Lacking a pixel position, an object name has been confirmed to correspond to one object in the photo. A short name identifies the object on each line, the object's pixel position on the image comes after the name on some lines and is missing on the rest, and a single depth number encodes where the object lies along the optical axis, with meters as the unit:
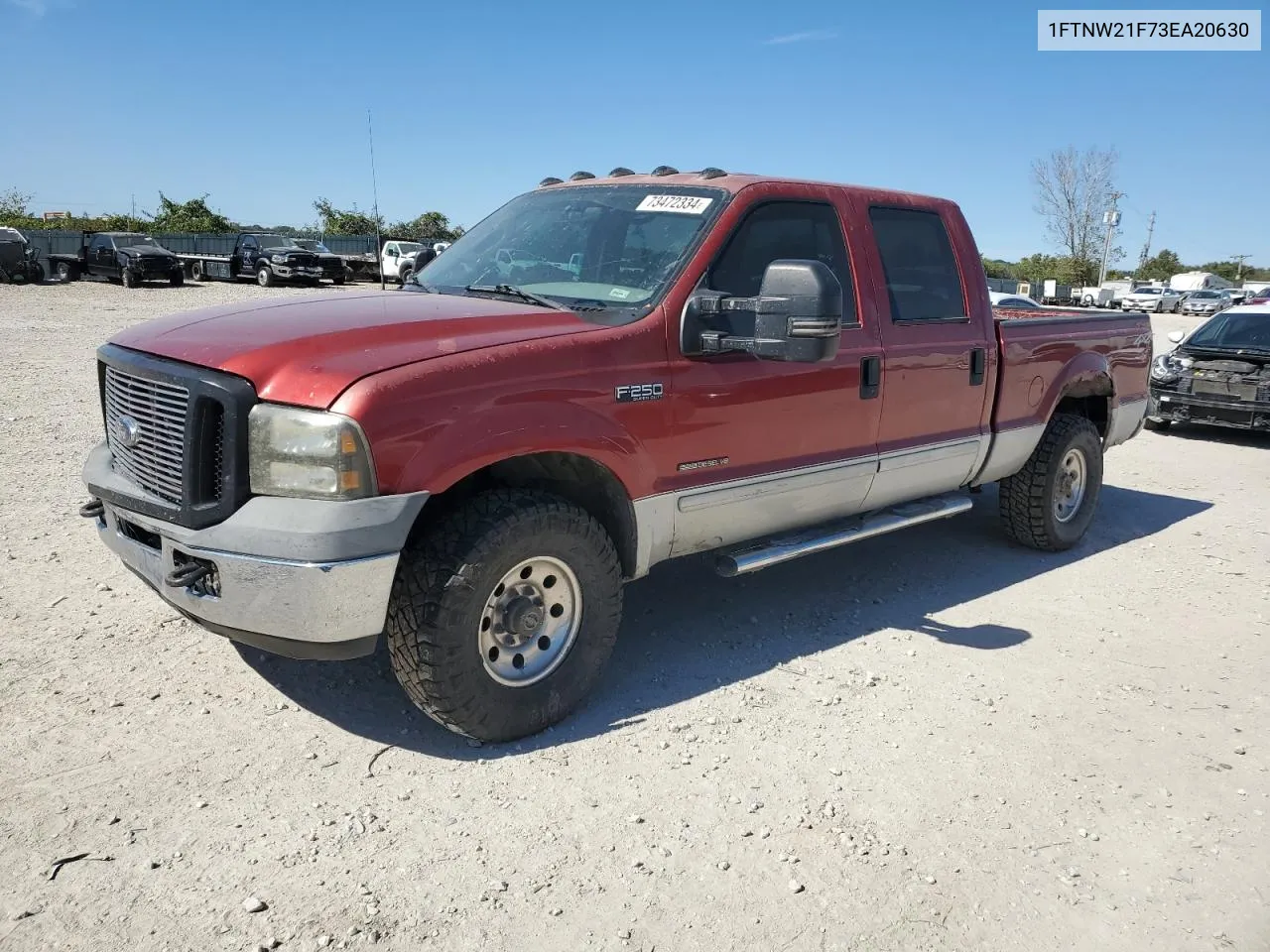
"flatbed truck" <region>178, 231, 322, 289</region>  27.98
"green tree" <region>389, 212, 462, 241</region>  46.09
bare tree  62.19
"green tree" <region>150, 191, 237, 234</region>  46.22
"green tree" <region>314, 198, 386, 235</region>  49.59
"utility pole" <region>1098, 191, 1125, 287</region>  59.16
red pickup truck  2.95
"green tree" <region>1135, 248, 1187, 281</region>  85.25
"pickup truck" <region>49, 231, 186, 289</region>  26.36
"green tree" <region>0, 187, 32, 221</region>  41.72
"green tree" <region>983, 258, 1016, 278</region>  60.97
